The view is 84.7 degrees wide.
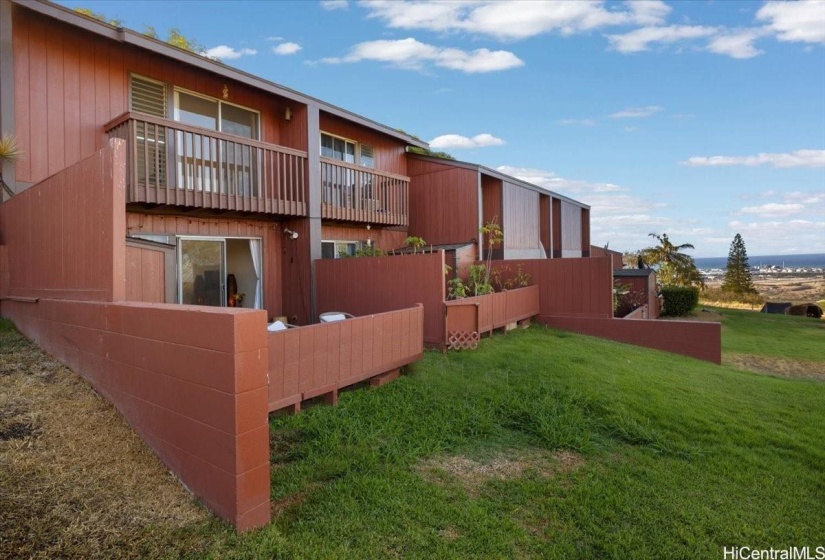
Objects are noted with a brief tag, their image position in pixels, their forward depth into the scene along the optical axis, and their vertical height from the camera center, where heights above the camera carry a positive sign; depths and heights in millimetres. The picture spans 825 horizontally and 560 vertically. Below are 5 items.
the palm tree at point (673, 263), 28094 +430
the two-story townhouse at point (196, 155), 6754 +2186
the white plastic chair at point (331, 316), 7612 -747
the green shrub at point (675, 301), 20031 -1397
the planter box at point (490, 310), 8258 -825
